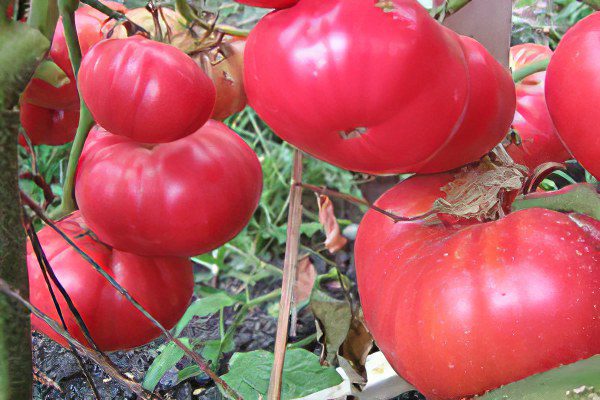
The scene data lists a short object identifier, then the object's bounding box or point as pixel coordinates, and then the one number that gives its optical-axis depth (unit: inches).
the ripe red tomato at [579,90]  18.1
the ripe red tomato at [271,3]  18.0
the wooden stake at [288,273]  23.2
